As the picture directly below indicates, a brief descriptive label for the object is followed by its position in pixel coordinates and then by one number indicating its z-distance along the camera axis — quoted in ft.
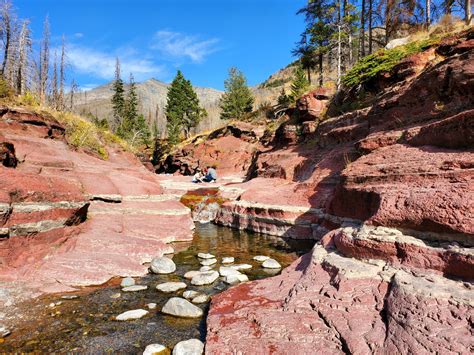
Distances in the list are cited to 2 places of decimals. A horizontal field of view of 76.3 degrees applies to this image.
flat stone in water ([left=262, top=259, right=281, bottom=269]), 26.05
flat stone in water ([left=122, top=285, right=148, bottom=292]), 20.77
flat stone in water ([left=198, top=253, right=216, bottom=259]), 29.10
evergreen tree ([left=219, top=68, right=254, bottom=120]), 163.85
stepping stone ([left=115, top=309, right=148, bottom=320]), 16.82
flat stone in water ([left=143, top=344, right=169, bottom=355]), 13.70
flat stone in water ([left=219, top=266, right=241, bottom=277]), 23.87
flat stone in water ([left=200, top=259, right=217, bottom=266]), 27.04
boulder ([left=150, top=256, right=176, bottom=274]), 24.62
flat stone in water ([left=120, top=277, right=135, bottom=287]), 21.58
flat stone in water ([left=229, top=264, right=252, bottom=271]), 25.73
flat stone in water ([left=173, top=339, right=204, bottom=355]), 13.41
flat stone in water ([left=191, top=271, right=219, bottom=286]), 22.24
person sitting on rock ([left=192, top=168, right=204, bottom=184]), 78.58
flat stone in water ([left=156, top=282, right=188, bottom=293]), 20.98
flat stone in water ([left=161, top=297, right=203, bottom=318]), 17.25
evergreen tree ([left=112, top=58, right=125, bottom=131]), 171.11
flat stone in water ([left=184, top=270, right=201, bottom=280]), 23.74
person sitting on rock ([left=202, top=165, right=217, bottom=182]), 80.28
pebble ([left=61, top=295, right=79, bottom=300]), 18.99
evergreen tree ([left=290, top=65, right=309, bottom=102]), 100.94
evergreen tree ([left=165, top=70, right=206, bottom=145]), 169.48
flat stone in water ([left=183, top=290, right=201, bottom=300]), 19.86
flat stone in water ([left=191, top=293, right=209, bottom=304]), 19.20
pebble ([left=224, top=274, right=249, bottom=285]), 22.48
